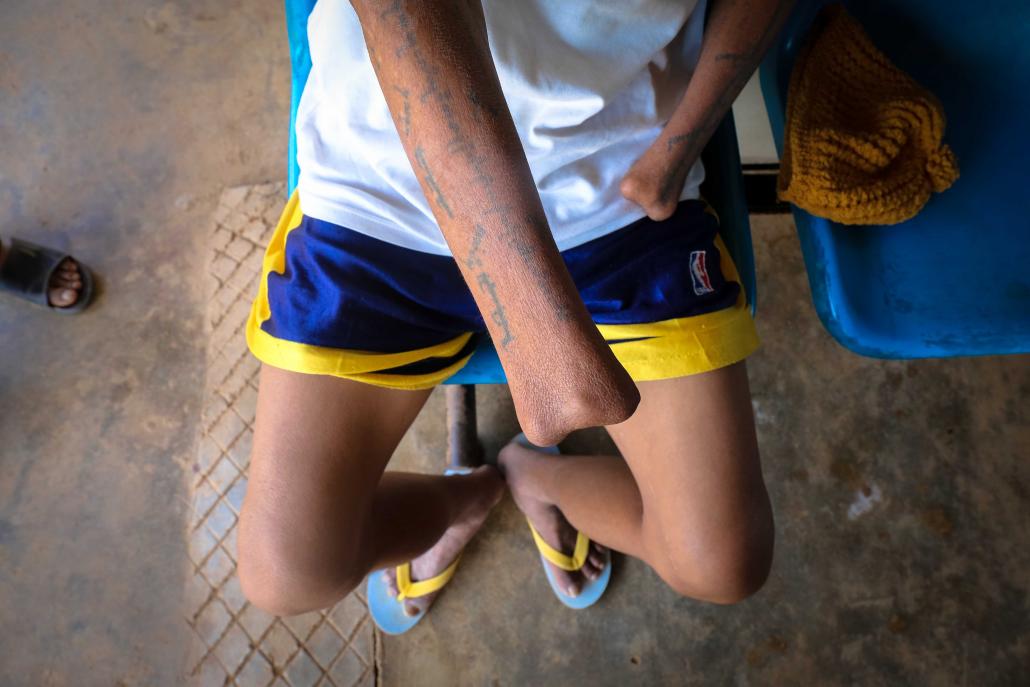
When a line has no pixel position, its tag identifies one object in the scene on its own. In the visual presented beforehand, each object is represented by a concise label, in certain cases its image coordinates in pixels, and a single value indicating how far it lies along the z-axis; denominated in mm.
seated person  690
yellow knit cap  772
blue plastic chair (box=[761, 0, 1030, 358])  809
